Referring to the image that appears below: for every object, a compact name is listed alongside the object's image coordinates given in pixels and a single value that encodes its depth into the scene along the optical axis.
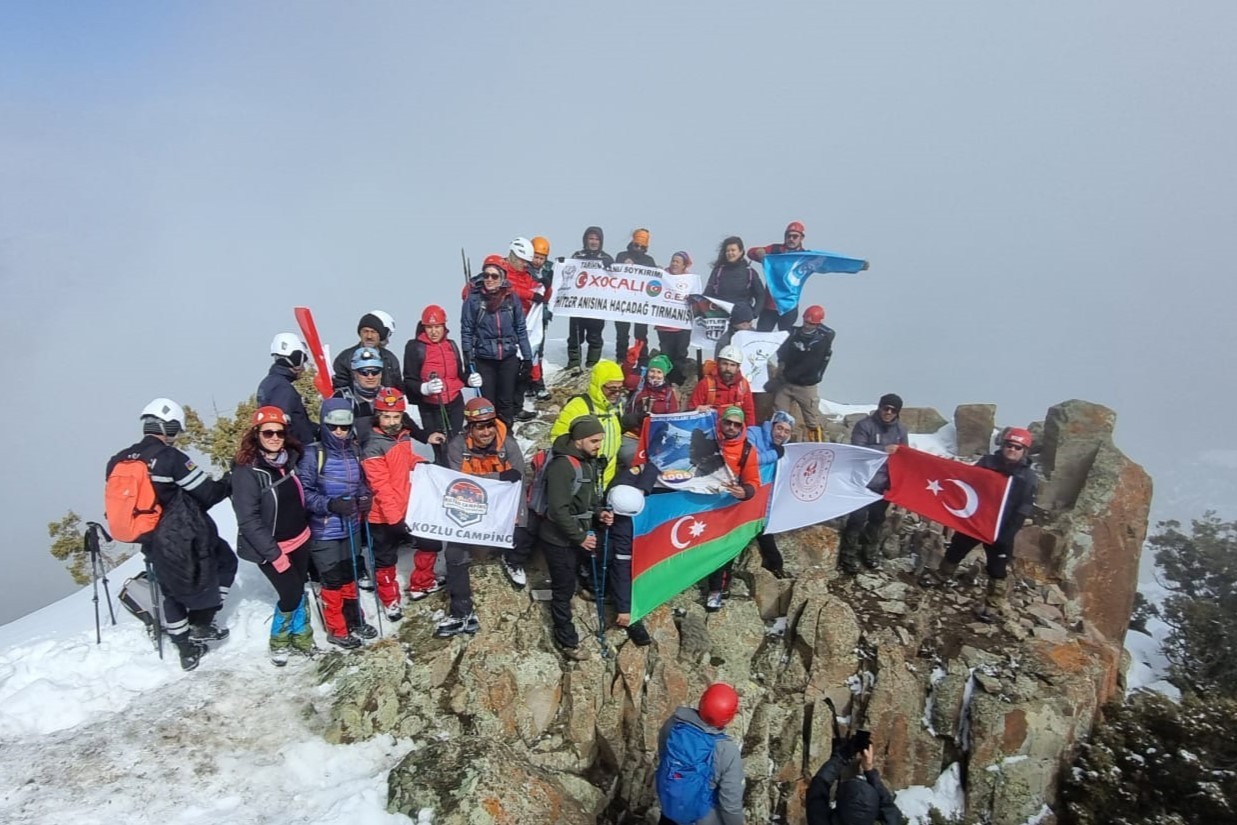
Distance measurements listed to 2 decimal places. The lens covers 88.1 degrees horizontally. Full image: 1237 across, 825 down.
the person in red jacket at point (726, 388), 9.95
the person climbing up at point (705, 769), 5.70
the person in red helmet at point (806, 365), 11.63
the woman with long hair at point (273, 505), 6.66
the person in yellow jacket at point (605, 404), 8.44
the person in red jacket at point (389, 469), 7.64
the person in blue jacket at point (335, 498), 7.22
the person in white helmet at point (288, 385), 8.03
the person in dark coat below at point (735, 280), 13.03
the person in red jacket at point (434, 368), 9.38
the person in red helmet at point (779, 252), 13.30
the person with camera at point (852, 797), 5.96
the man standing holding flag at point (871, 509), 10.30
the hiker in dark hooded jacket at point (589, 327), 13.48
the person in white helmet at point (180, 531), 6.73
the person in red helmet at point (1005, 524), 9.17
